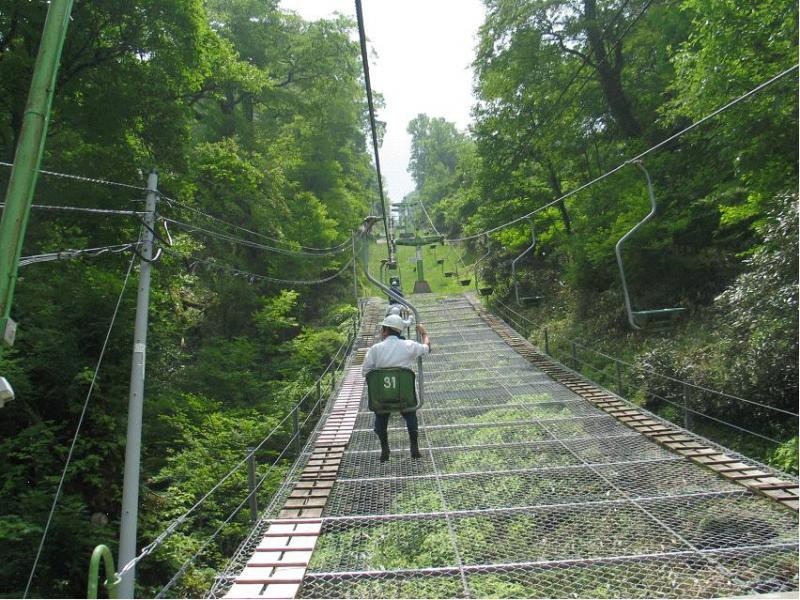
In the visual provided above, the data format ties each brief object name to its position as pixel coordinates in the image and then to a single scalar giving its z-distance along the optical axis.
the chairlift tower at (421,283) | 31.14
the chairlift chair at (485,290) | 23.95
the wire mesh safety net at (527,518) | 3.58
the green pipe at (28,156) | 2.09
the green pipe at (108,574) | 2.22
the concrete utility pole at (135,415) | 5.31
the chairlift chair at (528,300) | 15.44
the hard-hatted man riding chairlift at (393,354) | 5.78
